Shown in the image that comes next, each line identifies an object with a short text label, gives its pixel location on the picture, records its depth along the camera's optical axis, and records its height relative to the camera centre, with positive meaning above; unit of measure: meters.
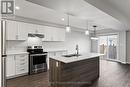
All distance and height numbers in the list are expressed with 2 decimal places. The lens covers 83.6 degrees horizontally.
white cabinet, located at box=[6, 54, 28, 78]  2.89 -0.91
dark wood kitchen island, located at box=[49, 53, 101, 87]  2.13 -0.95
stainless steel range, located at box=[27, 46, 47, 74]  3.32 -0.79
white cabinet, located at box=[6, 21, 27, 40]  2.96 +0.54
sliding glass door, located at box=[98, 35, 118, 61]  5.74 -0.25
